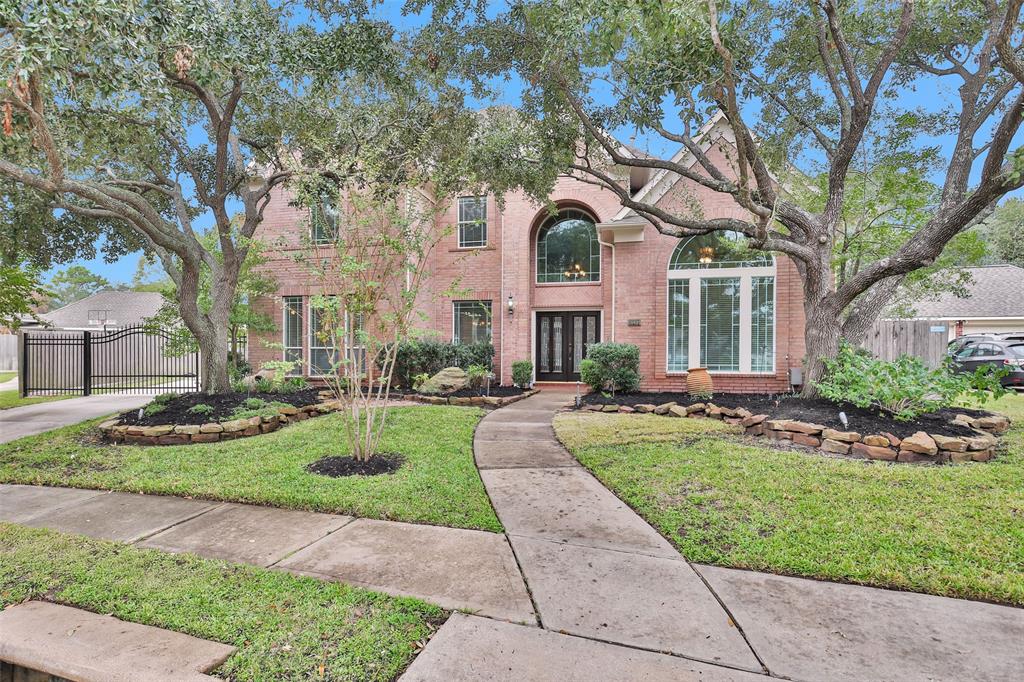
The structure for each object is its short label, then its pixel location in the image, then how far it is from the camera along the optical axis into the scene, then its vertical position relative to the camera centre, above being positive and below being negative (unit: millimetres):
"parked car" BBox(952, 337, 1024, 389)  13234 -432
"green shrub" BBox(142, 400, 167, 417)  7750 -1085
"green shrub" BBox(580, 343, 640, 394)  10391 -583
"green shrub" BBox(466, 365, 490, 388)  11789 -807
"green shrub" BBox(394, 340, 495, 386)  12367 -425
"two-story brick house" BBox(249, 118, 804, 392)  11266 +1305
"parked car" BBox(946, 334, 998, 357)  14453 -22
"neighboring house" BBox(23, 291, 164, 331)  28781 +1952
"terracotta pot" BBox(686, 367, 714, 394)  9844 -816
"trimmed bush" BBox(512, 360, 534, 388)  12852 -801
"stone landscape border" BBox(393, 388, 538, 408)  10594 -1296
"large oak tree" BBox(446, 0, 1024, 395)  6008 +3748
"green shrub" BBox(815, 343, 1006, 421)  5961 -565
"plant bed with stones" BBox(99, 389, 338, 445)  6977 -1200
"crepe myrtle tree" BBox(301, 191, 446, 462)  5328 +687
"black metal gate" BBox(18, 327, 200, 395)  13062 -558
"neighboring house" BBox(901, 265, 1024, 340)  19375 +1488
